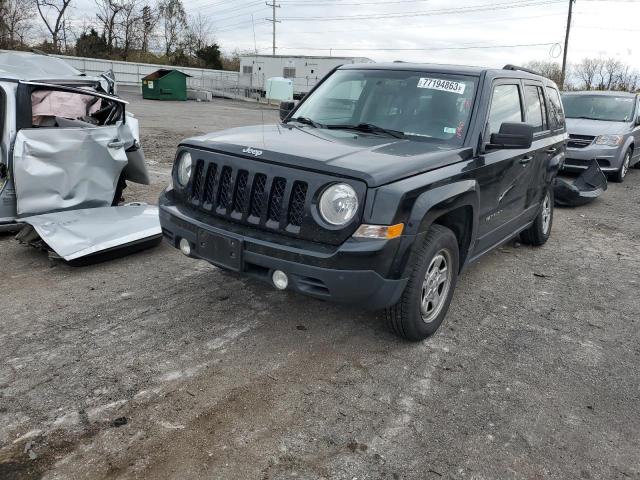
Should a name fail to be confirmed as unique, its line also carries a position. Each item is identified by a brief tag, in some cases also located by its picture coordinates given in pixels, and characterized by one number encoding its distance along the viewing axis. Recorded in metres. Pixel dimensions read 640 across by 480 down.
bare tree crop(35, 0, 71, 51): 49.97
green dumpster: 32.50
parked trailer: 43.38
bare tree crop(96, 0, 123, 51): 54.16
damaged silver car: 5.04
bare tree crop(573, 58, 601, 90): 49.80
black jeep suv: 3.07
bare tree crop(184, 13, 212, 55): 63.20
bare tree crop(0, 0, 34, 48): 41.38
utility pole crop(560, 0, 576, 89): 38.56
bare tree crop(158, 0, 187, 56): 61.42
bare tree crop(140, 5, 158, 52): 56.51
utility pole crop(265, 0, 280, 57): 70.86
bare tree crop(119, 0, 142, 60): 55.25
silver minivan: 10.46
